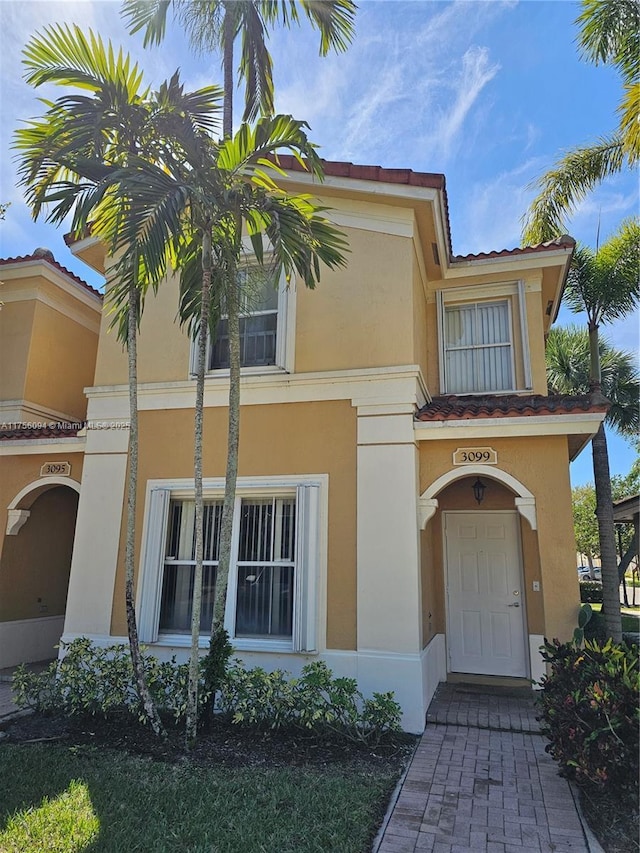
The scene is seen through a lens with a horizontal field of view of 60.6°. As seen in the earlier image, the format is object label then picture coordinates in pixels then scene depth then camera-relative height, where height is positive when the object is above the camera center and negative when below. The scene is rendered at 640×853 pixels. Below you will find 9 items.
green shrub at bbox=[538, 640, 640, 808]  4.50 -1.26
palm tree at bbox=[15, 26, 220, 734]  6.29 +4.94
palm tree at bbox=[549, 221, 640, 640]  11.34 +5.86
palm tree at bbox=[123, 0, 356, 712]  7.47 +7.32
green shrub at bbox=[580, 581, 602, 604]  23.14 -0.99
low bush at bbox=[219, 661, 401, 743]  6.30 -1.56
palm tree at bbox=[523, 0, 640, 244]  8.11 +7.79
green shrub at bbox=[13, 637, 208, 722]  6.79 -1.51
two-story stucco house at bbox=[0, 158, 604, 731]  7.27 +1.34
